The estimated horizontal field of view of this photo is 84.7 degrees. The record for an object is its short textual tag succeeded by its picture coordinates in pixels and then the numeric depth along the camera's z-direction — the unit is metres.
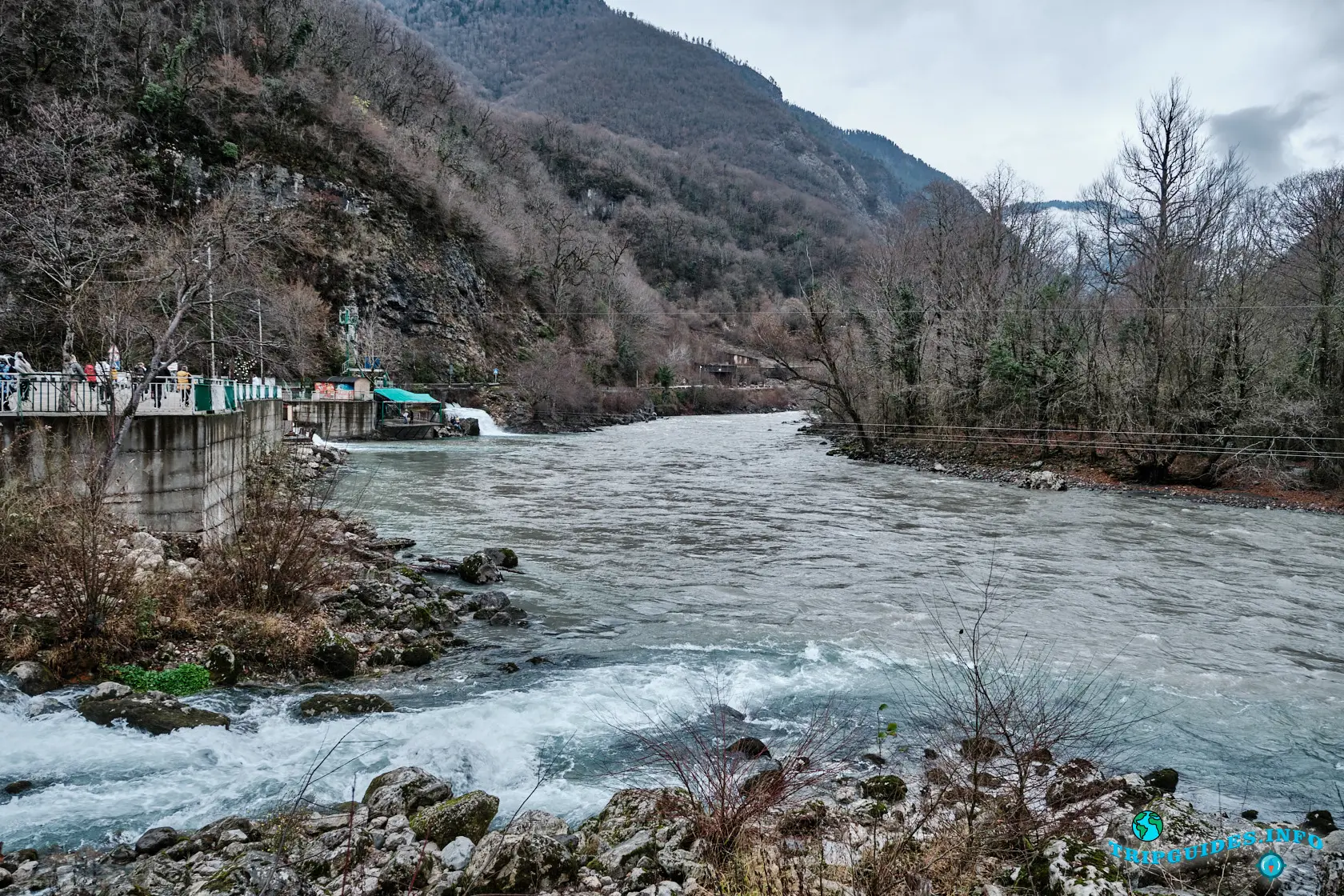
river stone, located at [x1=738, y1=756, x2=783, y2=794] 5.11
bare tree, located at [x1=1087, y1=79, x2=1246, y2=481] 25.58
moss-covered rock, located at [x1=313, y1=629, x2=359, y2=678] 8.72
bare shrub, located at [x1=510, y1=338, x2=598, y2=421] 58.32
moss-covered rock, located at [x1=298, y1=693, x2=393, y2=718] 7.61
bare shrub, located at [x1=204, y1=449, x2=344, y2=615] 9.55
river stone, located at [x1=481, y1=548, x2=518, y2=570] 14.33
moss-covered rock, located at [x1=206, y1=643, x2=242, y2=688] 8.12
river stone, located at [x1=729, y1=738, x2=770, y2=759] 6.83
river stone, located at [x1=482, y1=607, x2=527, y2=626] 11.10
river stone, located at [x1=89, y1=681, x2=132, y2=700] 7.32
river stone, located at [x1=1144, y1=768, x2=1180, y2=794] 6.52
